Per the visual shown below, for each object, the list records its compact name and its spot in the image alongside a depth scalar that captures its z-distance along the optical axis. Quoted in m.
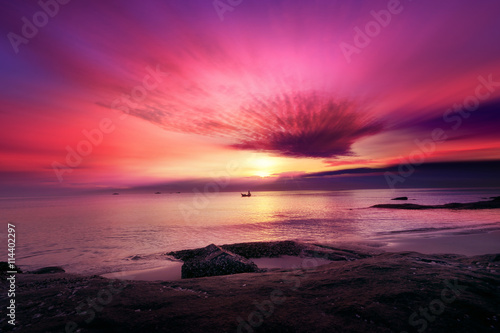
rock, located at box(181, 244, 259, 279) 11.03
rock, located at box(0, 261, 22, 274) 11.07
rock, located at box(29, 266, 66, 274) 12.85
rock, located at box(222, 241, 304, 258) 16.69
